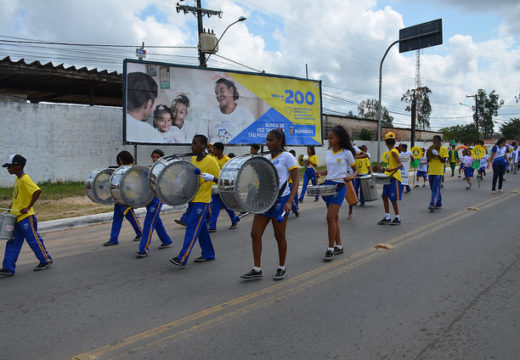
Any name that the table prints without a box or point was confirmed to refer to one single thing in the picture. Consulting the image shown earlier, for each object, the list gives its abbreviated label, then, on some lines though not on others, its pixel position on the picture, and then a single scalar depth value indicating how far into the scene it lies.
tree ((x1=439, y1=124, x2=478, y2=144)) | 57.93
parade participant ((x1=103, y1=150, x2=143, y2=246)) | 7.05
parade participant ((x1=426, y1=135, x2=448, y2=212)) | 10.24
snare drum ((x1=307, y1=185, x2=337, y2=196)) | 5.70
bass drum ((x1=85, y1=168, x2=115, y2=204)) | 6.86
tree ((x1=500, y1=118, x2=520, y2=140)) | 70.81
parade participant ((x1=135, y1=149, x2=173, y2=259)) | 6.54
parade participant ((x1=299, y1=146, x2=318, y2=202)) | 11.58
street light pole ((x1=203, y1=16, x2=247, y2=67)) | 18.97
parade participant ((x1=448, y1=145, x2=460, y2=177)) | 19.30
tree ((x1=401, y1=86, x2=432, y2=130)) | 67.25
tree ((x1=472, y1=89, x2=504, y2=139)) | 74.69
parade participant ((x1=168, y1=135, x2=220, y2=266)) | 5.72
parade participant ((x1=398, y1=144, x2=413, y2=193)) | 14.03
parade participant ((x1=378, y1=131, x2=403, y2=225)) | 8.41
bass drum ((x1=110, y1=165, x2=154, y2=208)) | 6.43
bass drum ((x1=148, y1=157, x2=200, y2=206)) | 5.54
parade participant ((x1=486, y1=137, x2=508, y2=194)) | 14.24
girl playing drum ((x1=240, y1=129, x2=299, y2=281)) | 5.05
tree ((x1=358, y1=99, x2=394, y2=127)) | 72.62
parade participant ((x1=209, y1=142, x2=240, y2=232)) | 8.58
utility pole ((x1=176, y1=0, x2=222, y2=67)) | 21.33
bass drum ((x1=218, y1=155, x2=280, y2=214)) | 4.69
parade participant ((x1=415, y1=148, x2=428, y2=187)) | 16.64
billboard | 15.61
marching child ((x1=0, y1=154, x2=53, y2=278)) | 5.64
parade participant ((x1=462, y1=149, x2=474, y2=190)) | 16.06
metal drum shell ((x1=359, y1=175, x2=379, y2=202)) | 10.41
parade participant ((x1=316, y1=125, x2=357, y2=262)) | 6.12
